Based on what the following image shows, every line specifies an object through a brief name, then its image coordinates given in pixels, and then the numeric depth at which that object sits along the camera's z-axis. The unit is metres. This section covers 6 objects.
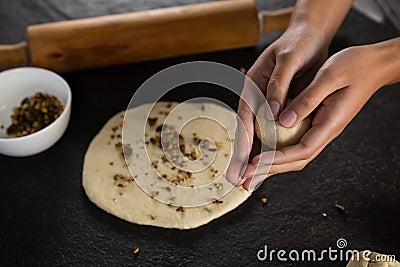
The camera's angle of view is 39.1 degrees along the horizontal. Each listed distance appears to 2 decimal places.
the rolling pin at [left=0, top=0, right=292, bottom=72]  1.56
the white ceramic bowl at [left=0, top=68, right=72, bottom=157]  1.43
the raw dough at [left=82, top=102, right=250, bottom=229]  1.30
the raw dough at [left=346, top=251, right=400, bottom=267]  1.12
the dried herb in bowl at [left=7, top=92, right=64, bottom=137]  1.45
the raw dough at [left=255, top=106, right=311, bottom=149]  1.13
